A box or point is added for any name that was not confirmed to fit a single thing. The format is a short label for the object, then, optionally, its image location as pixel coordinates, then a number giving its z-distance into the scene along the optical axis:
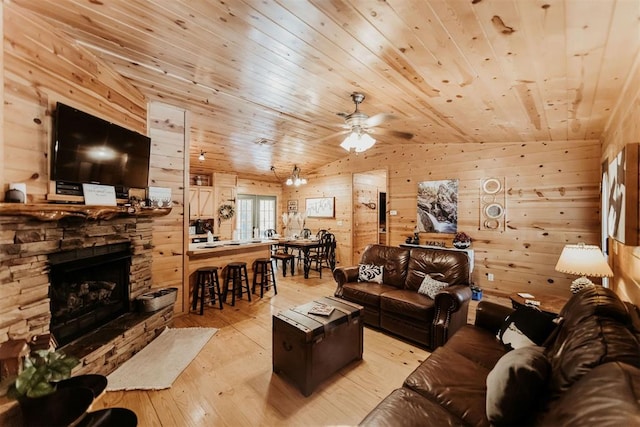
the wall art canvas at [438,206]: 5.24
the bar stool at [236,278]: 4.24
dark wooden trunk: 2.23
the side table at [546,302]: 2.53
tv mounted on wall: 2.25
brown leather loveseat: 2.90
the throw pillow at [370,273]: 3.85
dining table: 5.97
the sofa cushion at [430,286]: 3.19
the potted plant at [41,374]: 1.37
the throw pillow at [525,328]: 1.92
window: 8.31
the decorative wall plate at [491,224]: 4.77
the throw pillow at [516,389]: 1.21
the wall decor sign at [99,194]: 2.53
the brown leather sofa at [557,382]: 0.91
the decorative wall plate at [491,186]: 4.73
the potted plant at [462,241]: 4.91
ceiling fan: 2.99
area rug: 2.34
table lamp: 2.30
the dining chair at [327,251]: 6.45
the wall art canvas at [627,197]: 1.73
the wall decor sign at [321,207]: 7.45
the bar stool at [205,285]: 3.94
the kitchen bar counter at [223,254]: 4.10
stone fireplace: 1.94
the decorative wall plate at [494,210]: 4.73
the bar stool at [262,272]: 4.78
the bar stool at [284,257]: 5.78
